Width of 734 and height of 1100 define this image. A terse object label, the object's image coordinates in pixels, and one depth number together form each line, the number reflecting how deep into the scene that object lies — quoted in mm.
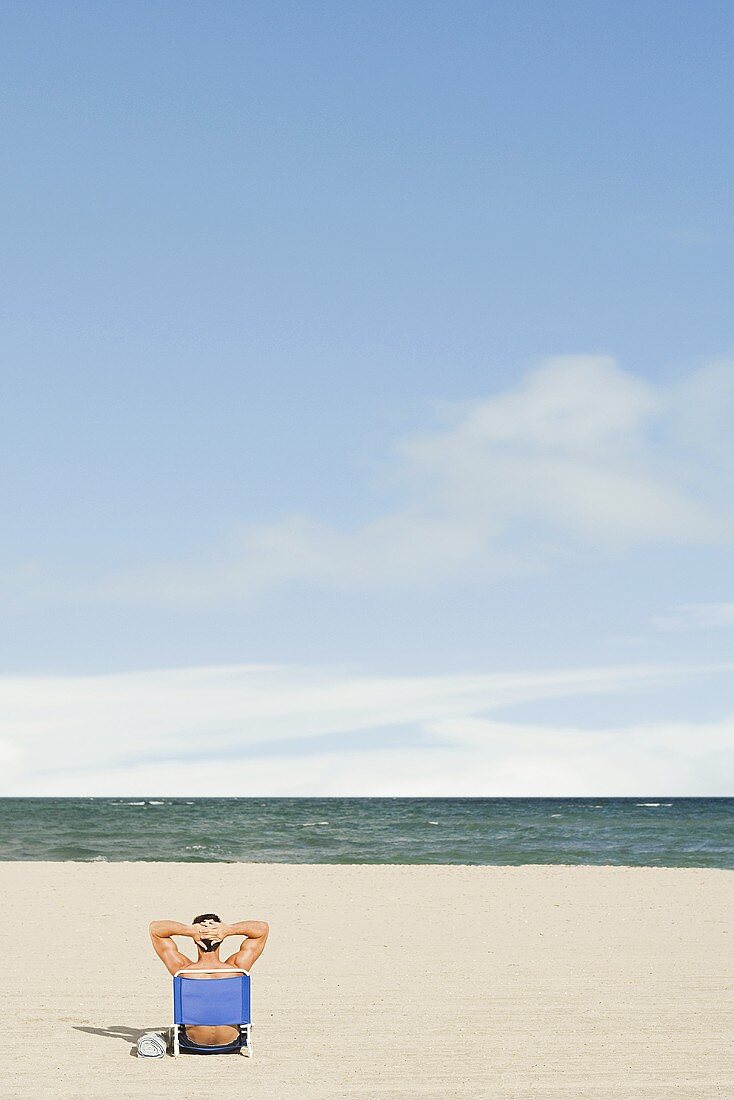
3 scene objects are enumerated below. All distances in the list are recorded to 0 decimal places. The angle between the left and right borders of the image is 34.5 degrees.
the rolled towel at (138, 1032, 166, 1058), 9211
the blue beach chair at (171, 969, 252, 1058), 9109
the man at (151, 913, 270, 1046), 9195
